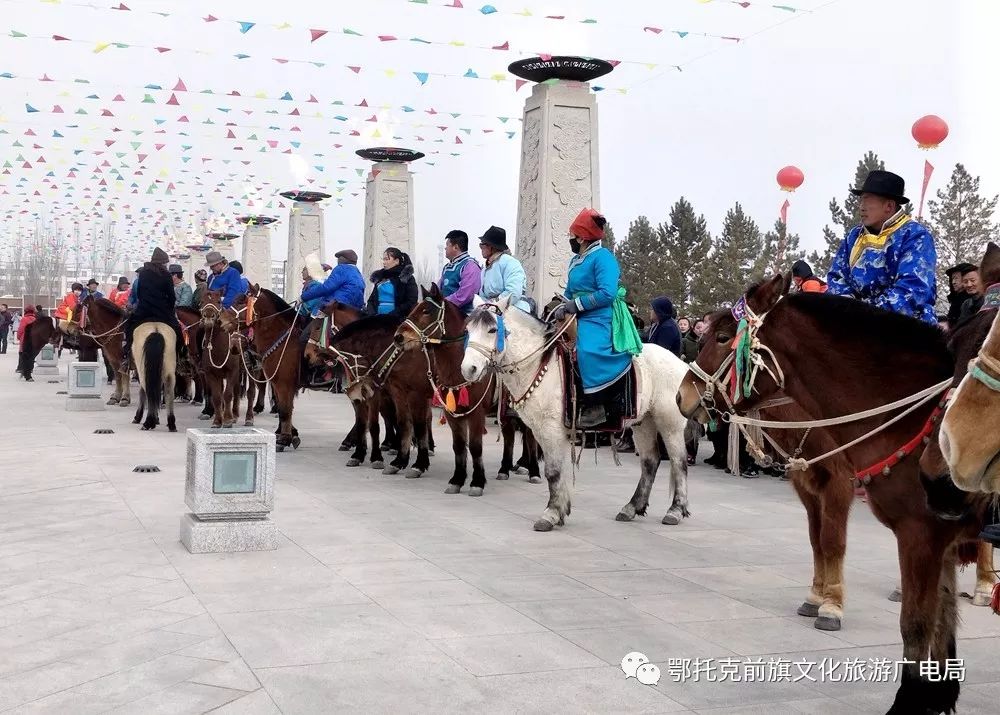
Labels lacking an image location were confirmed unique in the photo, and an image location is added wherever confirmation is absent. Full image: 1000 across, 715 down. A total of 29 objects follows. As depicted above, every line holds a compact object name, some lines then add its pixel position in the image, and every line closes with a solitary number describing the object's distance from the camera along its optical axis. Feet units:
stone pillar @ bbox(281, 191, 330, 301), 91.71
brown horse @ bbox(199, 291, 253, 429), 46.68
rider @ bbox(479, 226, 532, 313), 30.01
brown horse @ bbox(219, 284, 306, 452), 42.19
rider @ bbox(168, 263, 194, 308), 65.05
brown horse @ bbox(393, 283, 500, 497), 31.96
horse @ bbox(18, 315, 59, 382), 81.30
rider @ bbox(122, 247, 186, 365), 46.32
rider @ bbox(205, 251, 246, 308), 49.26
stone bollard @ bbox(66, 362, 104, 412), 55.98
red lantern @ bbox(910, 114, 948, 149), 48.08
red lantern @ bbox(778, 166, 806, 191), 70.95
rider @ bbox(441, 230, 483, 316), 34.50
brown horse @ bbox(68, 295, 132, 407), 58.34
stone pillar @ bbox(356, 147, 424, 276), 73.61
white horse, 26.25
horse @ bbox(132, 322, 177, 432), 46.44
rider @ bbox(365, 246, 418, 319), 41.19
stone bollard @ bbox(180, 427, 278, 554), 22.16
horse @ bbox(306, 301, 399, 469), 38.60
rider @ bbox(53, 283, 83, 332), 64.18
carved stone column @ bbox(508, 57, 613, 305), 46.88
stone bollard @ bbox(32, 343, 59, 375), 87.81
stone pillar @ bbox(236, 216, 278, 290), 110.73
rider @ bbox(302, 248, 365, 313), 41.88
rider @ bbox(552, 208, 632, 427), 26.27
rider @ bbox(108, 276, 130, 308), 73.46
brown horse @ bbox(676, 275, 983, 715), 12.82
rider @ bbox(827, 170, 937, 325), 17.30
